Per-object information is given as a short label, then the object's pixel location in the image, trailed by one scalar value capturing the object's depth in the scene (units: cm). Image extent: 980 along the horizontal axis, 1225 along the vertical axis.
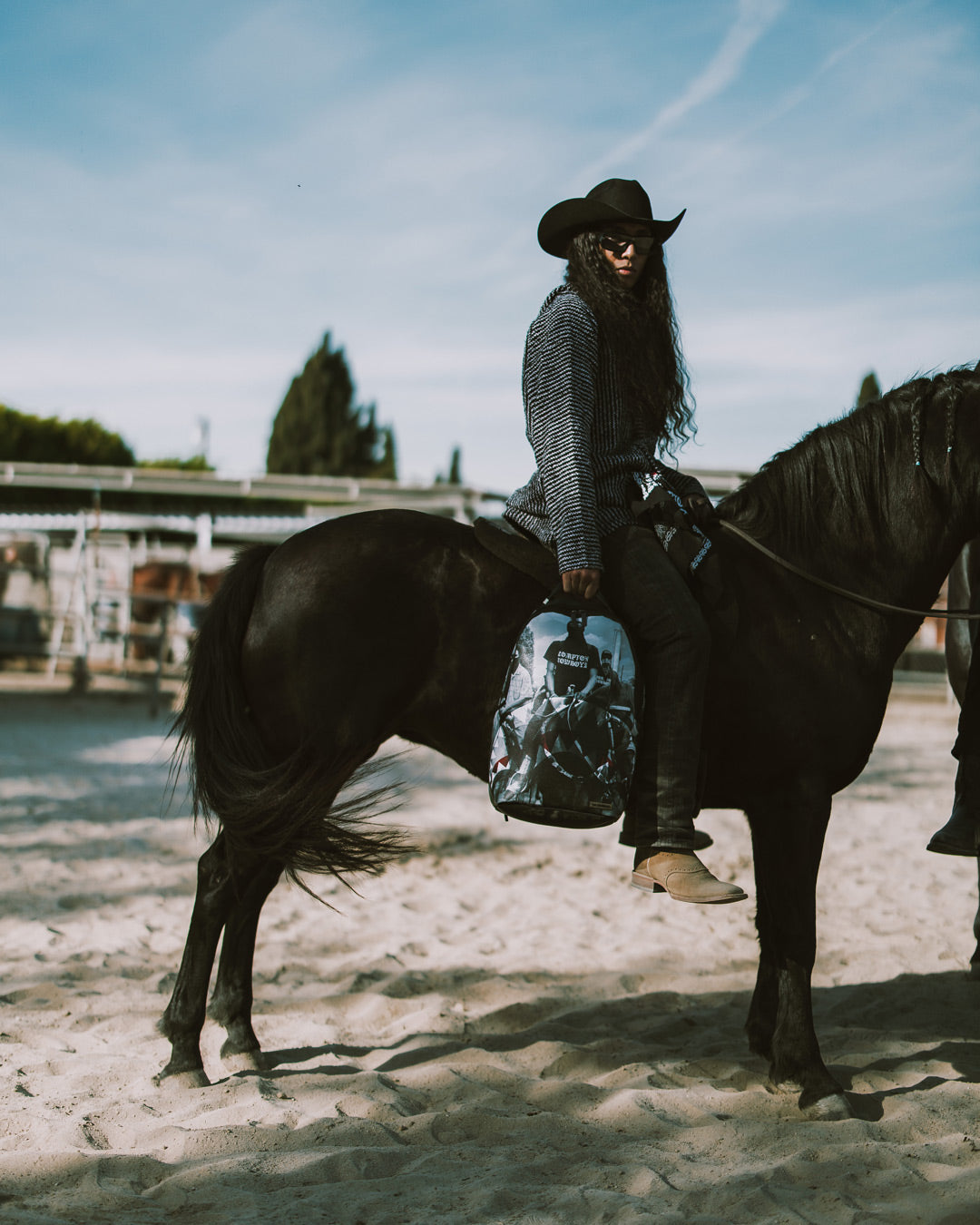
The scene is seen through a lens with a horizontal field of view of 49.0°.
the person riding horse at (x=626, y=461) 290
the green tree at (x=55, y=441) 2831
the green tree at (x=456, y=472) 5266
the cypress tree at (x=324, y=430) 4694
